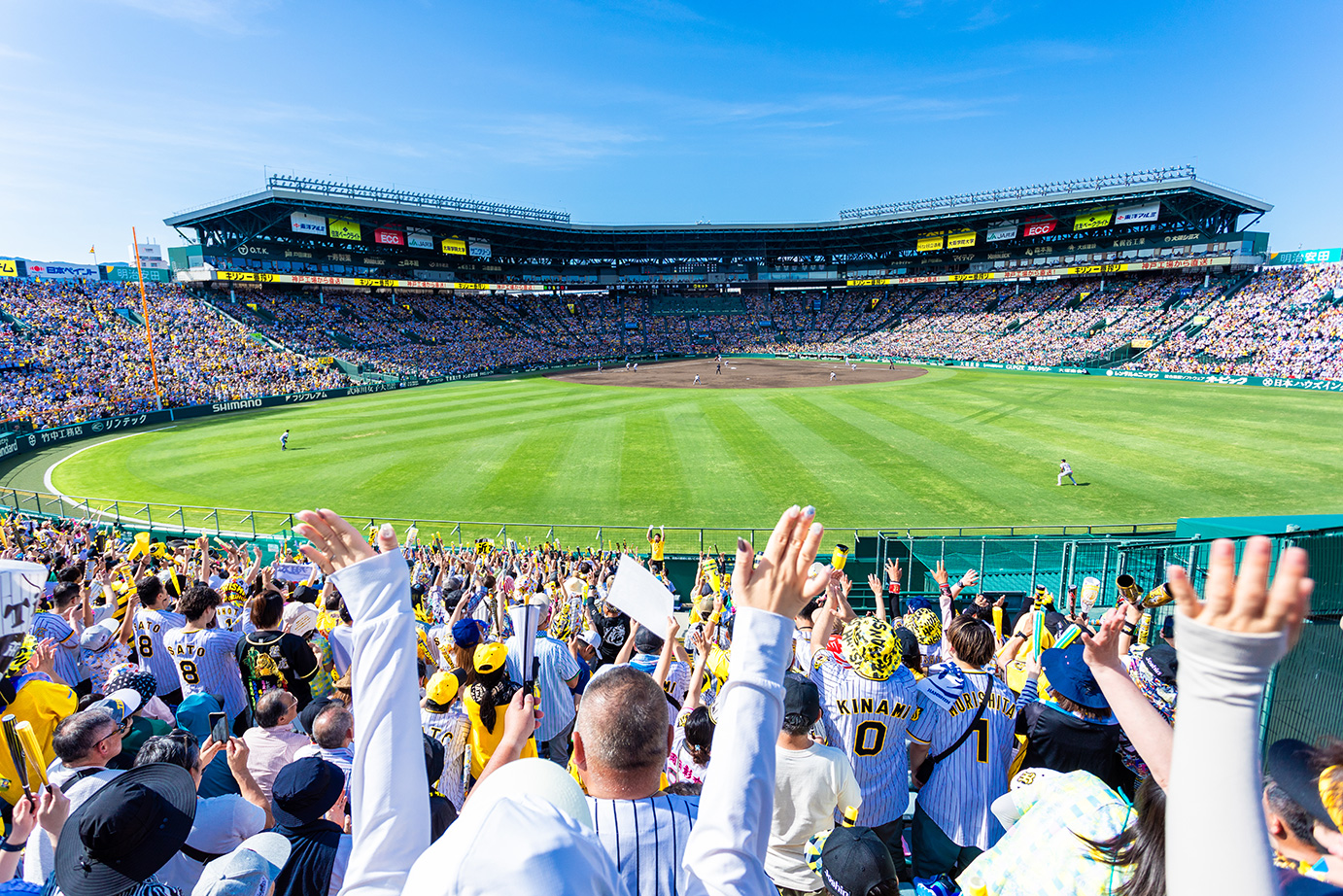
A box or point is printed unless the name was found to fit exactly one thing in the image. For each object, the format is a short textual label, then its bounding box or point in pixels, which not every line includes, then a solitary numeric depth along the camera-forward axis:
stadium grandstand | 49.19
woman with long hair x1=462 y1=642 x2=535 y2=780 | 4.30
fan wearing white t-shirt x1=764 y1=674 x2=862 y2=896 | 3.57
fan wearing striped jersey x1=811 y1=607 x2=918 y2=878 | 4.37
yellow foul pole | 43.31
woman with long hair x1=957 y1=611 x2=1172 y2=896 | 2.40
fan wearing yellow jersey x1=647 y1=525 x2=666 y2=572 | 13.48
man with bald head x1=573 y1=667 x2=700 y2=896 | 2.06
